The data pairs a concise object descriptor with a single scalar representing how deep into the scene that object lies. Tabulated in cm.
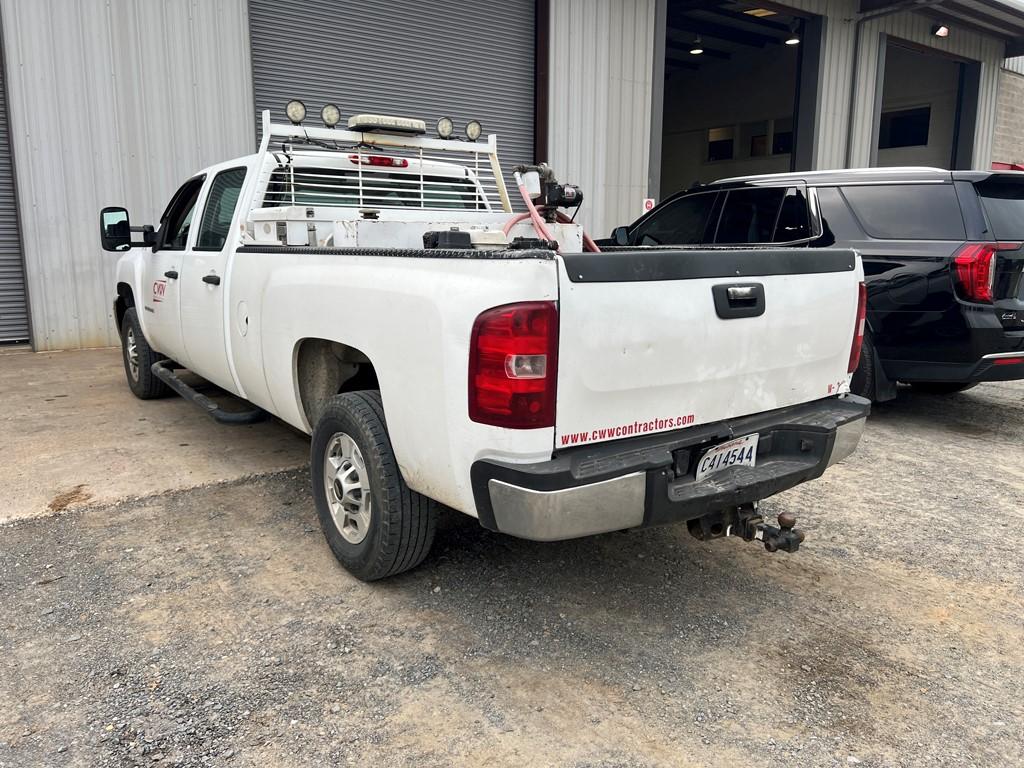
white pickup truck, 248
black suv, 538
